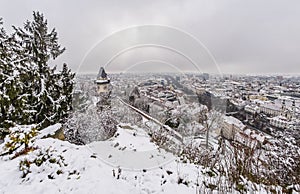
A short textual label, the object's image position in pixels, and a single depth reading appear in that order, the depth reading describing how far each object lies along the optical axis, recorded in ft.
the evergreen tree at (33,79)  21.17
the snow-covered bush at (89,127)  27.02
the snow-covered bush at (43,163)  8.57
